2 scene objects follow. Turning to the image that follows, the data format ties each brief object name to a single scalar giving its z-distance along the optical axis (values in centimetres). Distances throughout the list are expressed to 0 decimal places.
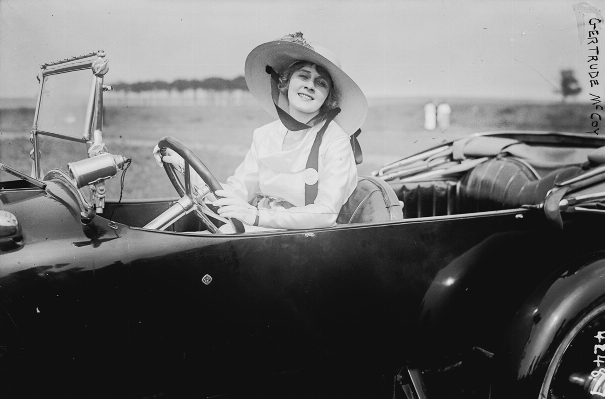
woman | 198
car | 156
